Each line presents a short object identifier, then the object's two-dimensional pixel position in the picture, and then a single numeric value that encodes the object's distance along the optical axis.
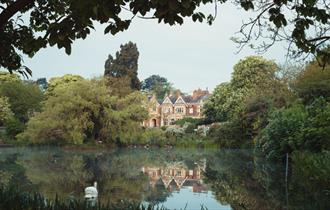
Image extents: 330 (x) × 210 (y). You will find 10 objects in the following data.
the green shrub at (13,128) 45.59
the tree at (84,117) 37.75
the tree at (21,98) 55.16
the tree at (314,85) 24.25
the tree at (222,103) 49.50
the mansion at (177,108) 76.00
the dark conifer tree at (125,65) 58.91
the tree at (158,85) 94.75
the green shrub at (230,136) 39.94
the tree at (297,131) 17.02
